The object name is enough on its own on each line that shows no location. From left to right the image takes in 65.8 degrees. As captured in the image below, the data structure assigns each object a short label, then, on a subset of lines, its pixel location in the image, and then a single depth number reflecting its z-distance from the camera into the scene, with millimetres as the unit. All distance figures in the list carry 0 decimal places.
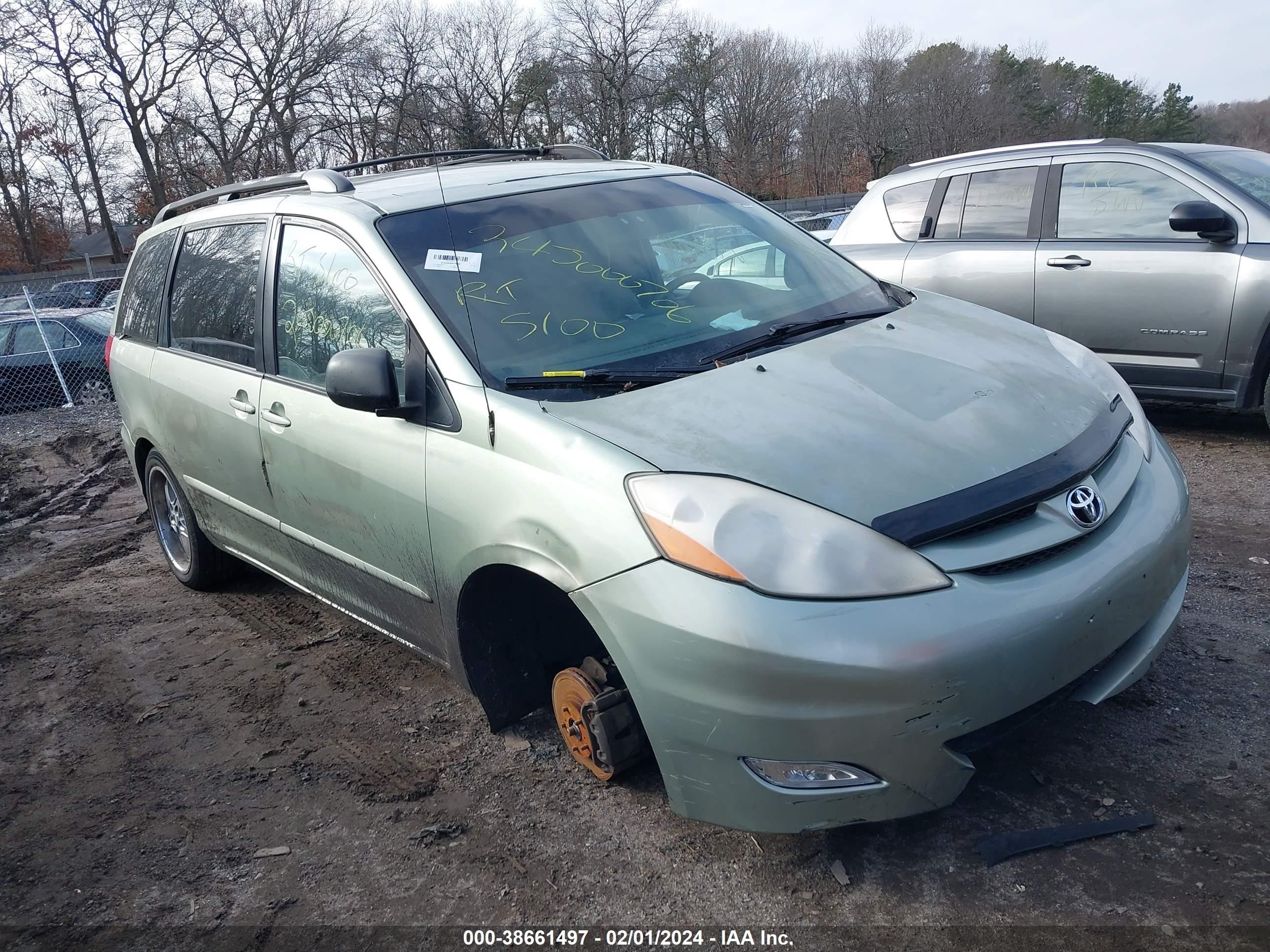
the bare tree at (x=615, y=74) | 48594
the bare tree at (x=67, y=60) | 37688
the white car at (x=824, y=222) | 21469
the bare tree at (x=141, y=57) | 39344
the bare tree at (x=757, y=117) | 51781
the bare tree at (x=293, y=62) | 43125
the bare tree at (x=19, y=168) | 44188
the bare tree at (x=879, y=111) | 54281
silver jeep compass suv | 5383
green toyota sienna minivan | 2191
